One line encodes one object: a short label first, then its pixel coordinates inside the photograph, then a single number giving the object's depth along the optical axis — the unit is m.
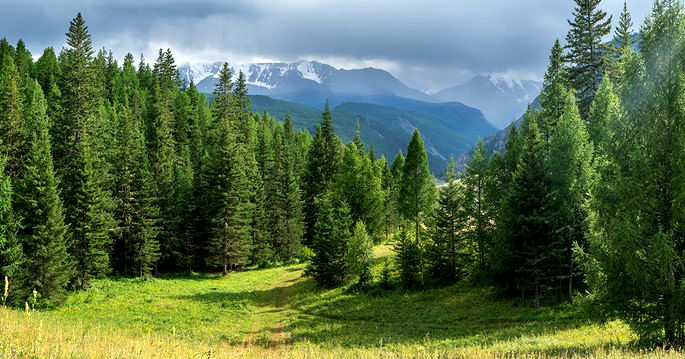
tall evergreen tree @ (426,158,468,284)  40.47
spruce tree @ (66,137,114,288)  42.98
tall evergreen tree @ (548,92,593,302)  29.67
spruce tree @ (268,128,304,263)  62.00
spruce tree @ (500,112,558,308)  31.27
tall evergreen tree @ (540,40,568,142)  38.22
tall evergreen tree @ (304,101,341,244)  66.31
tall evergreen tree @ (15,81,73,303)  36.38
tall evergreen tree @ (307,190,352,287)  43.97
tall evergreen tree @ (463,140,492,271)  39.34
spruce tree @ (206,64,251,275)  53.16
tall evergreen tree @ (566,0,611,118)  41.50
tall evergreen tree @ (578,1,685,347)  15.82
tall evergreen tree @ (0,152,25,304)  34.62
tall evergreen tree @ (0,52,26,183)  43.03
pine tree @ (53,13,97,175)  48.41
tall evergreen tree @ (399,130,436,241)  49.81
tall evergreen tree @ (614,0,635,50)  40.31
